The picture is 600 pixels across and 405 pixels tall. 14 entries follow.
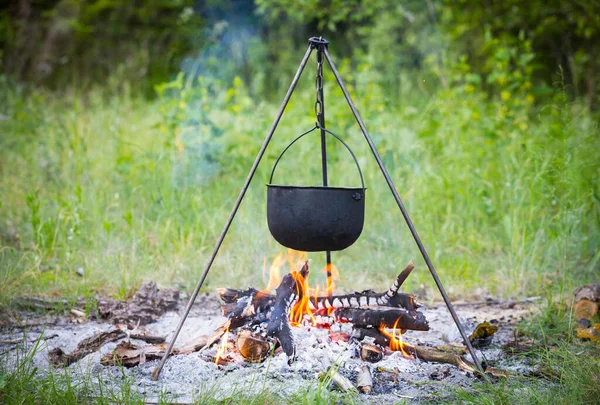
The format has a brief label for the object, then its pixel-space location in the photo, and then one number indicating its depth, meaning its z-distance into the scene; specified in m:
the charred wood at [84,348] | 2.56
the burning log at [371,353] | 2.54
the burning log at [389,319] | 2.67
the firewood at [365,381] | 2.27
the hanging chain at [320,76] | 2.54
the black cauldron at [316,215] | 2.37
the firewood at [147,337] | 2.81
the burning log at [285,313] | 2.49
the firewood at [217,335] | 2.65
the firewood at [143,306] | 3.12
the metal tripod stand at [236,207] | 2.36
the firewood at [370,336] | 2.67
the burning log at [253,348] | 2.49
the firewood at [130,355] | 2.46
